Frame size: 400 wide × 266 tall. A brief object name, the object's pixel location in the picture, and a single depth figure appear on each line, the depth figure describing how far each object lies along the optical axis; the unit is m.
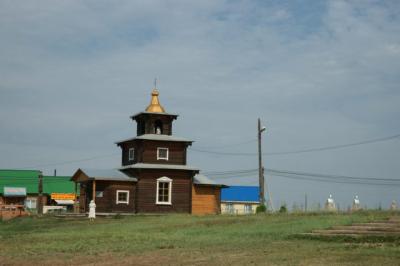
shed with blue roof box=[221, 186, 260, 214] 86.12
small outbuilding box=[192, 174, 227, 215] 55.19
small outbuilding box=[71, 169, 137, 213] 51.53
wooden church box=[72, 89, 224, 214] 51.94
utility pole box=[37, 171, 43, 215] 61.69
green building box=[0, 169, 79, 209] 83.25
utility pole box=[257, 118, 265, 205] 55.52
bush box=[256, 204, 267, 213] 50.30
